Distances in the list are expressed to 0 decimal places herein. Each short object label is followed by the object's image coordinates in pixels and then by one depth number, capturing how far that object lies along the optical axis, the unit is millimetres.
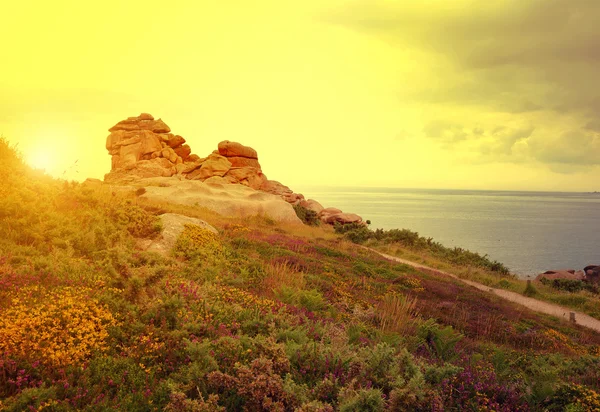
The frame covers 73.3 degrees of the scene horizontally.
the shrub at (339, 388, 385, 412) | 4387
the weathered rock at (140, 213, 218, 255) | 12355
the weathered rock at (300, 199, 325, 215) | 56344
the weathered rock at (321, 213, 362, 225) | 52781
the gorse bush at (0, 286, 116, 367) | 5156
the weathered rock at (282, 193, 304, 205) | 53866
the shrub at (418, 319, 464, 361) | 8054
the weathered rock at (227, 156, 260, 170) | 54106
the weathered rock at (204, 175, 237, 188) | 43481
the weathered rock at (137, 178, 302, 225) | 31689
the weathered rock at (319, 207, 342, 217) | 55022
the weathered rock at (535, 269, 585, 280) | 35906
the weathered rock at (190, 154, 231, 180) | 49762
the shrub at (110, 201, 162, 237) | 13203
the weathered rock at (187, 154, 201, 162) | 58516
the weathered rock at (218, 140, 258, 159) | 54531
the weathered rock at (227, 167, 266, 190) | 51612
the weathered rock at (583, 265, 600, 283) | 38156
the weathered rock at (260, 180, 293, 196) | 54469
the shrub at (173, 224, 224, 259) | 12102
